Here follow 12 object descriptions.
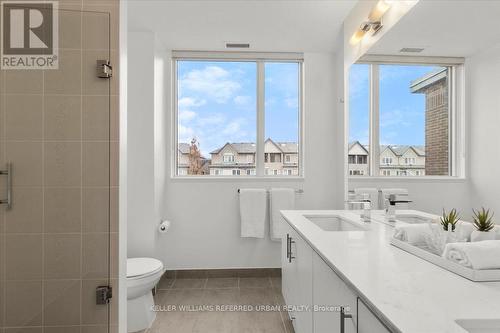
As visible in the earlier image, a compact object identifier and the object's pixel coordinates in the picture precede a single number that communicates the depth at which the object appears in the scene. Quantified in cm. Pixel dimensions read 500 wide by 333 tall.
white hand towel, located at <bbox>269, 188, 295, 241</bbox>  301
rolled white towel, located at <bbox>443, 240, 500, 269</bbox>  84
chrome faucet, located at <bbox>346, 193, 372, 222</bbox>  186
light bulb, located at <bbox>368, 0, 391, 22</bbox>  190
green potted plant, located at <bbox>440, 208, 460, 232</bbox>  112
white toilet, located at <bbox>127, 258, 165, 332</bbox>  201
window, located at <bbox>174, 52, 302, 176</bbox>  323
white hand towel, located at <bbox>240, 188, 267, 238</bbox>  301
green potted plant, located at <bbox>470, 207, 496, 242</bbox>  101
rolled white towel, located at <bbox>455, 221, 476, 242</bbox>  107
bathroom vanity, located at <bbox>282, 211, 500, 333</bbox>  65
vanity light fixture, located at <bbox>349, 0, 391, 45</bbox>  192
